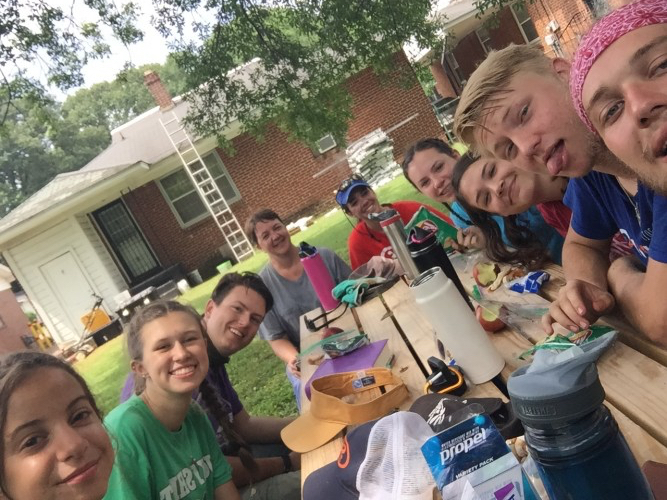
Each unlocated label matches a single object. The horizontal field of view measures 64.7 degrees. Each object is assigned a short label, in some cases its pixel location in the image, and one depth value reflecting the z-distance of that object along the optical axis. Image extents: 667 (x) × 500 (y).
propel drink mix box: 0.75
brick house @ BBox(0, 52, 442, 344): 14.66
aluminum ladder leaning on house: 14.77
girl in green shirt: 1.81
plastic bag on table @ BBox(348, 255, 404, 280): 3.28
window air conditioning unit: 16.15
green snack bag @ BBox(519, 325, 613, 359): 1.34
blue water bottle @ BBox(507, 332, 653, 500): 0.70
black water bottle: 2.00
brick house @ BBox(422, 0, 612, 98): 16.14
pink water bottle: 3.22
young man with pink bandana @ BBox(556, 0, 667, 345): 1.00
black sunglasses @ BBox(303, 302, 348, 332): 3.08
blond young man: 1.48
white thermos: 1.46
